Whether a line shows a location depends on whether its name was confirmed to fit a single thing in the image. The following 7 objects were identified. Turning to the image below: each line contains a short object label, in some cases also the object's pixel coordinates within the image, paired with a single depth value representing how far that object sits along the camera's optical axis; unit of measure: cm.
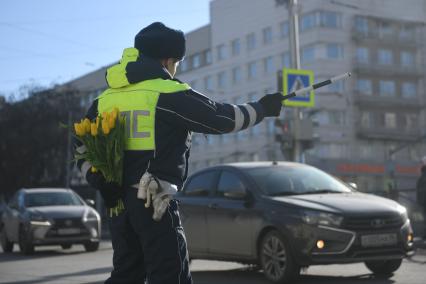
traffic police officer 387
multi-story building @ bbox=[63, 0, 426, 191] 6444
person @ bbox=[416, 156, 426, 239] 1605
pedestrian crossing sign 2139
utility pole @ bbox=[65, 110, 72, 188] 5766
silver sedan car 1694
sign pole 2470
